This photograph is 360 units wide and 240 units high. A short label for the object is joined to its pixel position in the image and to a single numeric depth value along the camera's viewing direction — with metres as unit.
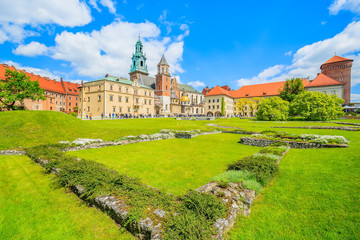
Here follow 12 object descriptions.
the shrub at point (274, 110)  39.41
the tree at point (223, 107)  71.12
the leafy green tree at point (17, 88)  28.23
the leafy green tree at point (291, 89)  53.19
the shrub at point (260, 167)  5.62
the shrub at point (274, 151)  8.87
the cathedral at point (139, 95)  50.78
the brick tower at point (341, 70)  62.62
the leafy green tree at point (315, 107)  34.62
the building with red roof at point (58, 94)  55.53
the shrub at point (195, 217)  2.91
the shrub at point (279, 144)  11.45
